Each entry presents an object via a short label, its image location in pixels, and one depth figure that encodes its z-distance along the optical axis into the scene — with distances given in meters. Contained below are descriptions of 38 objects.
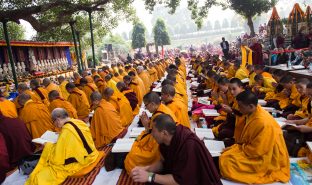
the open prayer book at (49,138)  4.73
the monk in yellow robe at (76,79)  10.69
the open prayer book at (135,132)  5.78
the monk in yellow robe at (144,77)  11.91
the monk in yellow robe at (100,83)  10.46
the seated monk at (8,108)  6.42
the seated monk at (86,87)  9.45
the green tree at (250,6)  21.72
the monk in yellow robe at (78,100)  8.30
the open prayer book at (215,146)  4.37
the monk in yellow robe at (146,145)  4.41
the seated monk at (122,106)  7.22
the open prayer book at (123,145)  4.84
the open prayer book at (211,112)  6.42
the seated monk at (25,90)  7.95
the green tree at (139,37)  39.78
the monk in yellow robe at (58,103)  7.03
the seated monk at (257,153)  3.75
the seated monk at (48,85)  9.01
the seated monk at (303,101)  5.69
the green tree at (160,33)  41.09
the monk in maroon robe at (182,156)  3.16
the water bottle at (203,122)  6.54
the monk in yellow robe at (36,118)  6.35
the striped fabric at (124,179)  4.51
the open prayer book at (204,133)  5.21
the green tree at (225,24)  95.81
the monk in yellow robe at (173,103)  5.31
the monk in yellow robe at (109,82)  9.92
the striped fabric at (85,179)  4.62
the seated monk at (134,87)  9.34
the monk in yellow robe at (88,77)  10.58
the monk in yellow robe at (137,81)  9.74
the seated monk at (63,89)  10.05
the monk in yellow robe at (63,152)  4.38
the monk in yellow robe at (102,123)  6.07
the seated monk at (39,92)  8.04
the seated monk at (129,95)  8.27
